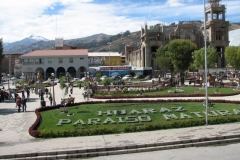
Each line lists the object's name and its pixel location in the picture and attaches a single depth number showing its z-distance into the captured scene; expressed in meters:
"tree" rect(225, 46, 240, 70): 40.62
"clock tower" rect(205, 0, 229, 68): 65.28
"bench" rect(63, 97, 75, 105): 19.10
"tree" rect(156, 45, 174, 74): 47.55
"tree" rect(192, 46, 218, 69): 45.50
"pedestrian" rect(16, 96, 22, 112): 19.10
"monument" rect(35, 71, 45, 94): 31.71
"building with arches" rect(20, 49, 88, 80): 59.80
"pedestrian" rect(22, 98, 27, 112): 19.21
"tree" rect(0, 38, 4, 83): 23.53
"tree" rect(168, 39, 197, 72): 39.86
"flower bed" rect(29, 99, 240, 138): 12.22
